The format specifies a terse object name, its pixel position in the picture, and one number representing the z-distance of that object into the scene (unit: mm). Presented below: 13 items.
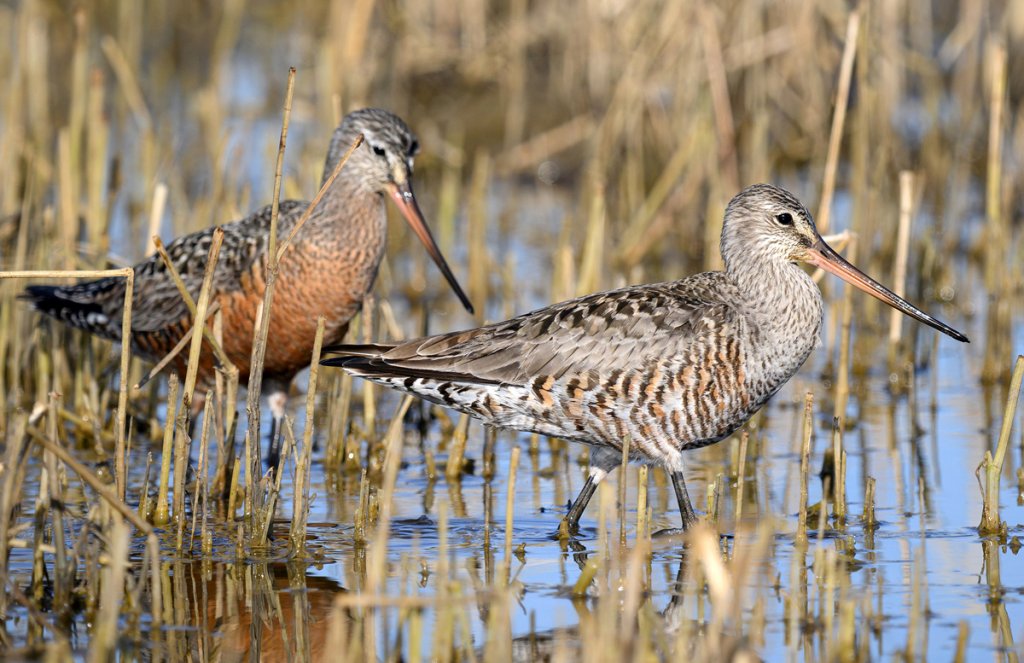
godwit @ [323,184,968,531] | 12516
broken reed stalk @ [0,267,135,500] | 10656
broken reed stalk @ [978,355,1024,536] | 12000
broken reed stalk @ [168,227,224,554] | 11406
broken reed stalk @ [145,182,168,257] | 16062
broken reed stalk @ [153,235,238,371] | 11557
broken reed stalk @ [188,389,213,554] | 11707
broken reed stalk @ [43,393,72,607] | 10164
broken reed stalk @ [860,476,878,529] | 12529
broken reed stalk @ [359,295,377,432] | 14680
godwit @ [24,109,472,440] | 14617
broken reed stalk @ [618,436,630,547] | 11538
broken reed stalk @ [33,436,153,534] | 9437
